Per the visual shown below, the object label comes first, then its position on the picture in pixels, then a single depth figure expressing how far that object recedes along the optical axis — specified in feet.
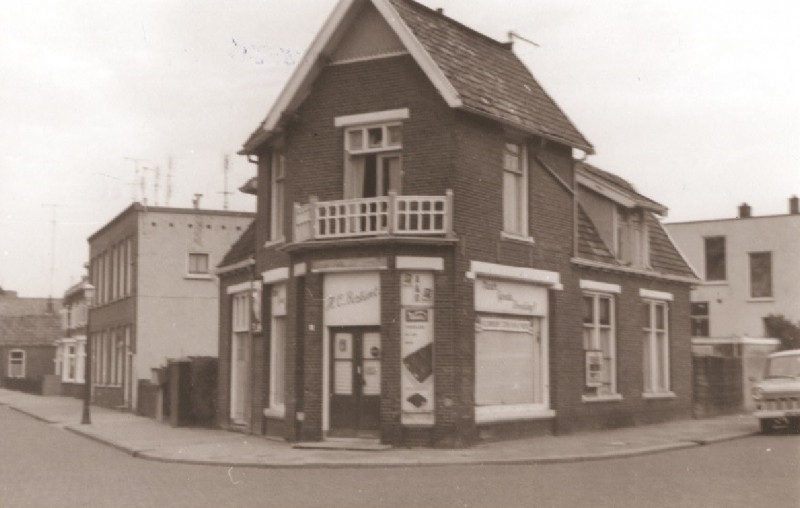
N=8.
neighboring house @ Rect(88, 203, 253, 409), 120.06
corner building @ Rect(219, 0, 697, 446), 64.44
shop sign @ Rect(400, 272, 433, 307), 64.69
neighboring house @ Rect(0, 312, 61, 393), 239.91
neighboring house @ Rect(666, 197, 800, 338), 151.23
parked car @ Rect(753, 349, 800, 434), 73.51
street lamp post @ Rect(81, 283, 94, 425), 94.43
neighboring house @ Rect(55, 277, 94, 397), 165.68
